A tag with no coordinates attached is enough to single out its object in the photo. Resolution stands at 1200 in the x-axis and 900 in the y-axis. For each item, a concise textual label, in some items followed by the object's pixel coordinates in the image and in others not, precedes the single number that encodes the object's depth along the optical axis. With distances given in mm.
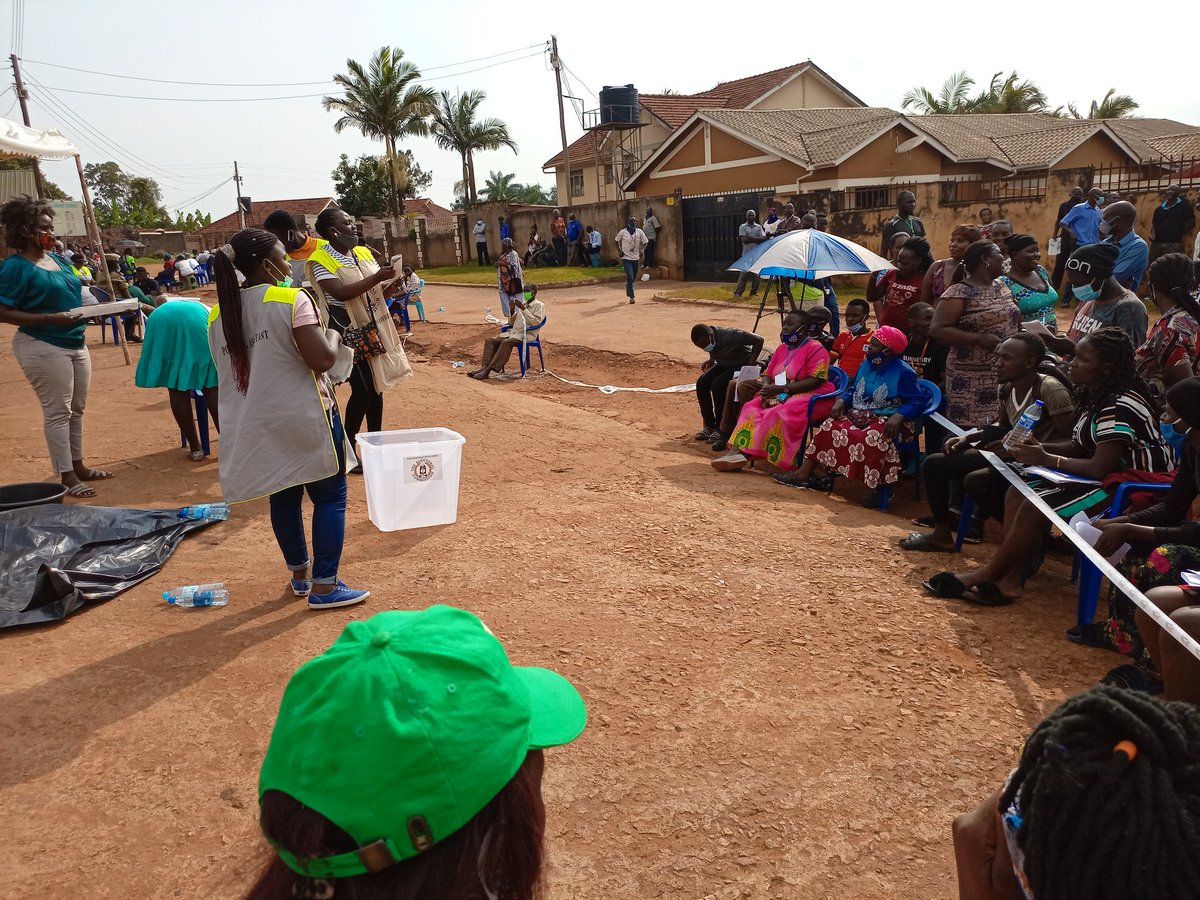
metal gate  19781
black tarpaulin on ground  4027
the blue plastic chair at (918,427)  5820
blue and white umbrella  8281
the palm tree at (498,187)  65188
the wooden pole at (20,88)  30812
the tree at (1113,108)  40469
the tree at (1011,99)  39812
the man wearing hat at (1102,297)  5242
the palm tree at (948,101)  42844
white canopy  10250
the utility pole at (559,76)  33278
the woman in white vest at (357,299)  5523
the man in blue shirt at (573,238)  24859
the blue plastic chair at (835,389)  6402
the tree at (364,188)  41312
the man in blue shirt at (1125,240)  7008
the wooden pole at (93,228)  11844
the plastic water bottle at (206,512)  5254
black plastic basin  5031
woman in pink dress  6469
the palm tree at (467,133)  41562
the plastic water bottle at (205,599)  4105
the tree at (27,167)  21688
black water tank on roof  30359
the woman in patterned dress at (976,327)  5641
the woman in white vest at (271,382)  3625
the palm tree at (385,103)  37125
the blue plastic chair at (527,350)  11062
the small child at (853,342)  6539
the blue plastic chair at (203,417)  6859
